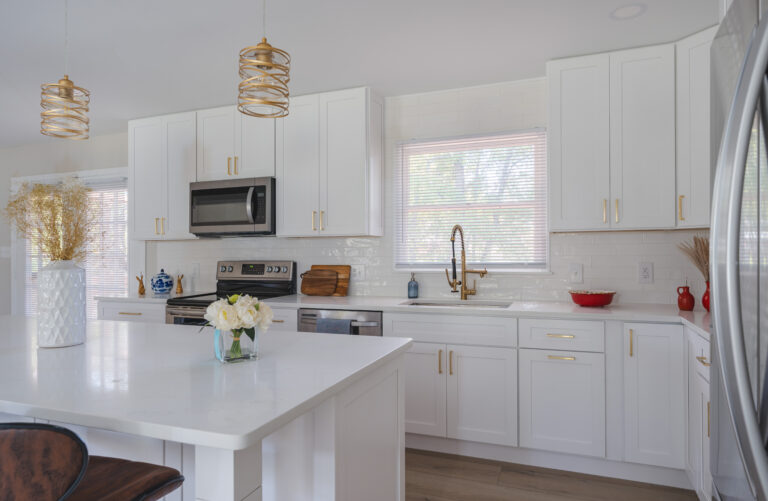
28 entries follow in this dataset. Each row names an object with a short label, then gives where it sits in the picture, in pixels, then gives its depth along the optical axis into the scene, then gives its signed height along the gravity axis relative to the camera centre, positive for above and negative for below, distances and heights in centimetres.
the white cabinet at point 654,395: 254 -75
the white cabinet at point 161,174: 412 +68
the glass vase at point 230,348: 151 -30
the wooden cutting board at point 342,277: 388 -19
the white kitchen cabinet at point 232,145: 382 +87
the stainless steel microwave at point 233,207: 379 +37
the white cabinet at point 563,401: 271 -84
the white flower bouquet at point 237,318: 142 -19
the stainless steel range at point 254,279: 405 -22
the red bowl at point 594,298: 291 -27
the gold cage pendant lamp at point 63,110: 207 +62
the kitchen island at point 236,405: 102 -34
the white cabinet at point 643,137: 282 +68
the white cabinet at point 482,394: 287 -84
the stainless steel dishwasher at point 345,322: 318 -45
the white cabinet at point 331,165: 354 +66
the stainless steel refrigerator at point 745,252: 74 +0
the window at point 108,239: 487 +15
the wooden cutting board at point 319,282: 388 -23
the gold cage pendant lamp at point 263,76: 173 +65
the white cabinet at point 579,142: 296 +68
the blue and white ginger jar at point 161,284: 435 -27
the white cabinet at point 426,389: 302 -85
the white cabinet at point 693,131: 269 +69
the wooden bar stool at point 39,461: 81 -35
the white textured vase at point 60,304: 163 -17
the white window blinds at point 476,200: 347 +39
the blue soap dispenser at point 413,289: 363 -26
